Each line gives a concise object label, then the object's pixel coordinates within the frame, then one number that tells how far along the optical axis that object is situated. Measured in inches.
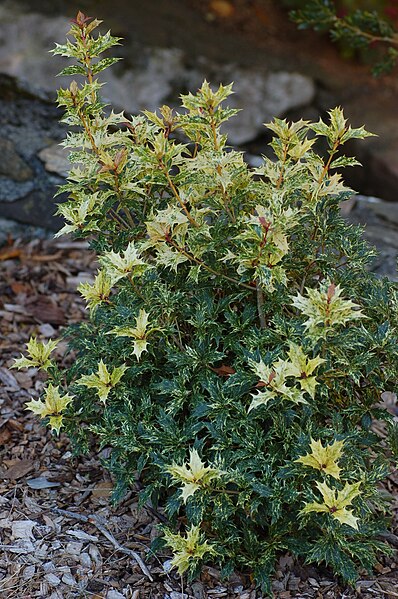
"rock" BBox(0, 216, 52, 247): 161.0
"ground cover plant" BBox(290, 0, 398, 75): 143.3
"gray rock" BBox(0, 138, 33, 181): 159.5
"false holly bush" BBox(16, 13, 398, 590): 79.2
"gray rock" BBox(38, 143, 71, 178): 157.5
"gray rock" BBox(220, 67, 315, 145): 187.8
